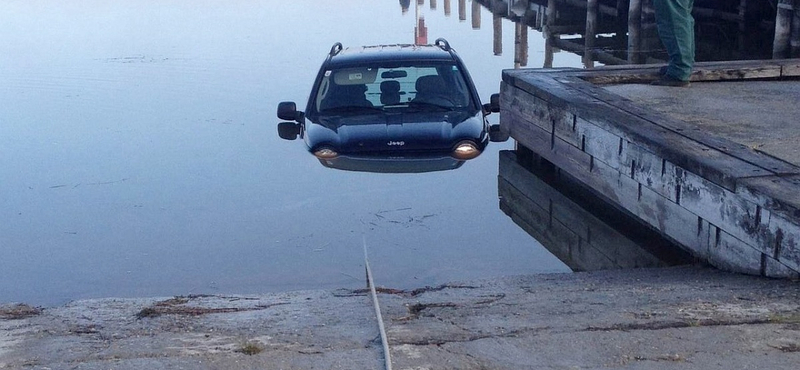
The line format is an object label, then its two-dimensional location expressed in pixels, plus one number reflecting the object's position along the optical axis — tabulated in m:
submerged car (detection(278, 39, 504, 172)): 9.80
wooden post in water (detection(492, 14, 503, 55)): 25.85
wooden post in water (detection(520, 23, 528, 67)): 24.44
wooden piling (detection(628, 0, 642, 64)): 23.23
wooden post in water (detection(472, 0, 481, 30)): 32.78
